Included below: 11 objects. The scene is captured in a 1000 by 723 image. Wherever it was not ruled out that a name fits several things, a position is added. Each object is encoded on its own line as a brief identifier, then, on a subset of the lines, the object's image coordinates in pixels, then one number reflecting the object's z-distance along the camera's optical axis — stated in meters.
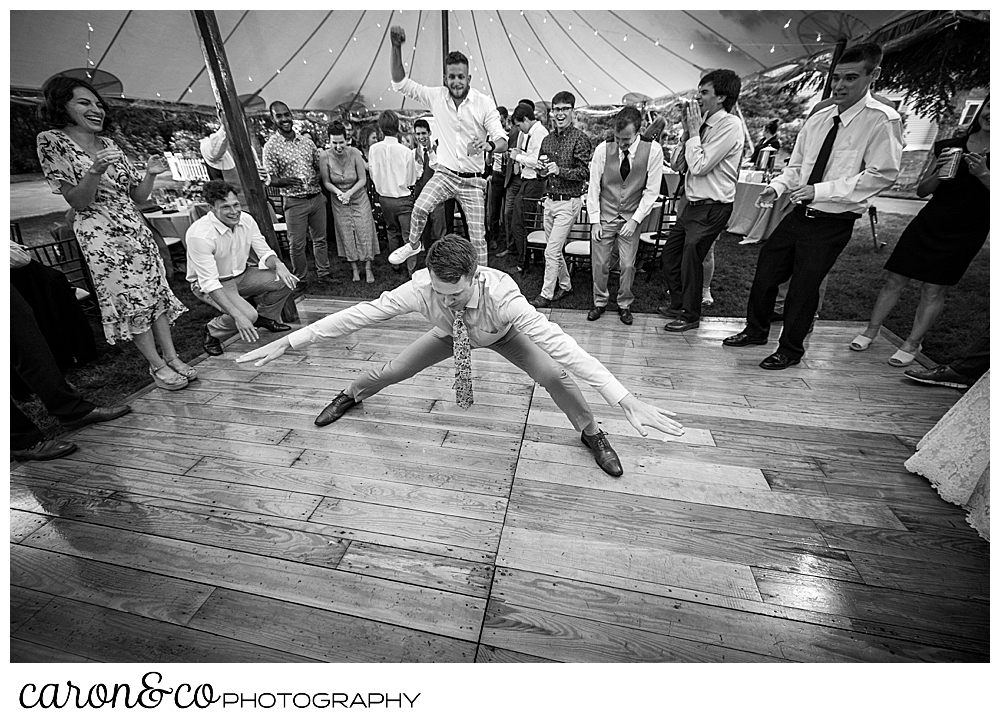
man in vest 3.00
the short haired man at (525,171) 4.35
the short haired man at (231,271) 2.66
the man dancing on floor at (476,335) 1.54
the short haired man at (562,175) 3.48
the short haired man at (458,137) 2.89
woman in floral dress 1.96
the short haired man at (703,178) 2.72
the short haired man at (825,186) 2.21
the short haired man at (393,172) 4.16
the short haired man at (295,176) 3.71
